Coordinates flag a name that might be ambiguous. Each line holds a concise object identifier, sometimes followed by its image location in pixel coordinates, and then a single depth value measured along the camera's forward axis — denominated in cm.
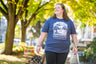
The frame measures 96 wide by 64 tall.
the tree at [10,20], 1145
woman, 340
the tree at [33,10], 1600
